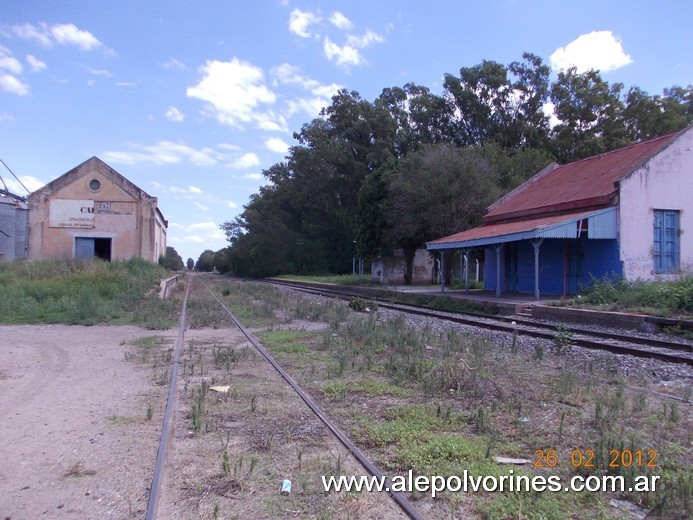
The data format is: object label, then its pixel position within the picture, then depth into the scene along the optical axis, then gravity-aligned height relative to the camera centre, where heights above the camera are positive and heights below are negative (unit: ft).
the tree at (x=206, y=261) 557.21 +8.07
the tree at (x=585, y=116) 168.04 +47.36
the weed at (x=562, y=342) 36.10 -4.61
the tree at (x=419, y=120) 206.49 +55.83
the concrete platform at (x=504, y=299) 65.31 -3.71
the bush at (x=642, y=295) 53.52 -2.41
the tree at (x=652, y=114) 162.09 +45.80
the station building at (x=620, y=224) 68.69 +5.78
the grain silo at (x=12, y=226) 117.50 +8.82
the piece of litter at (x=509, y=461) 16.34 -5.43
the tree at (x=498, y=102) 195.88 +59.20
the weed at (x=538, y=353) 33.50 -4.87
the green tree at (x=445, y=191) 107.65 +15.12
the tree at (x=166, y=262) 187.05 +2.40
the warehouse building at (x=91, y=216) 121.90 +11.38
